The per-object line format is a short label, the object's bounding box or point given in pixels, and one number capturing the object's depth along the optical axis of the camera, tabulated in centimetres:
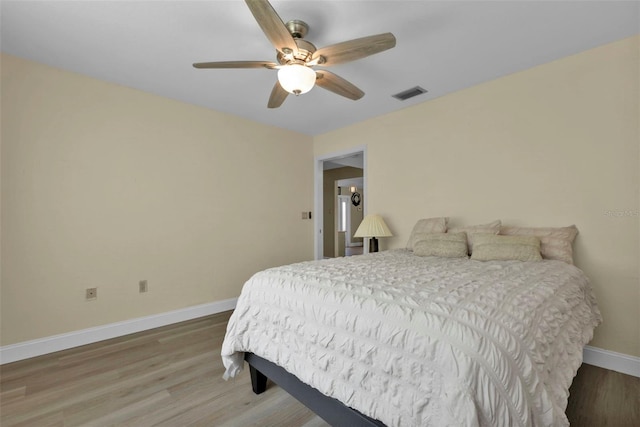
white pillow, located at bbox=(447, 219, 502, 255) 260
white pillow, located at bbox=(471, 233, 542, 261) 216
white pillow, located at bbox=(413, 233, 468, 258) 255
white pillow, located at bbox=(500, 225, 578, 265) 219
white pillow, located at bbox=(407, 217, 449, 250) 295
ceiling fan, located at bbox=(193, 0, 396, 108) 165
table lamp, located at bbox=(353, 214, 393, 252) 344
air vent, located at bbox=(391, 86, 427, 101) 301
